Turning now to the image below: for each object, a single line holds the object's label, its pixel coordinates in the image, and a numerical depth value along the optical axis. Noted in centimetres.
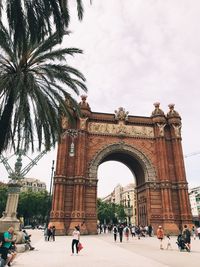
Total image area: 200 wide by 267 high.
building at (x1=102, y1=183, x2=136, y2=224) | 10939
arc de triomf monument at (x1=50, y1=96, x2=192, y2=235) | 2905
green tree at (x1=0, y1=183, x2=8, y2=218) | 6594
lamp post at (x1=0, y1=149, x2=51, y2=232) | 1453
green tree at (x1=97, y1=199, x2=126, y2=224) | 8644
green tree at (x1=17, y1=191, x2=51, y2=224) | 6988
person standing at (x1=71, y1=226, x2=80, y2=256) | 1231
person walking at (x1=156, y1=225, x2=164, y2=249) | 1569
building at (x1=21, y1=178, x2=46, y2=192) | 13224
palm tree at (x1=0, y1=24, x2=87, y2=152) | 1152
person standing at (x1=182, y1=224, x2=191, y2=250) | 1416
